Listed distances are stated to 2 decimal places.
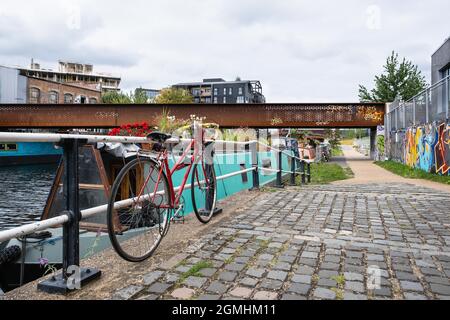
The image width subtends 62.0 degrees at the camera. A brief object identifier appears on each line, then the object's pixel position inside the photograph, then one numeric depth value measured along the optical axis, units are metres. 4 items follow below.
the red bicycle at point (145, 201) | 3.05
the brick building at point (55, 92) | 52.47
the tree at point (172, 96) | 64.06
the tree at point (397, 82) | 40.69
